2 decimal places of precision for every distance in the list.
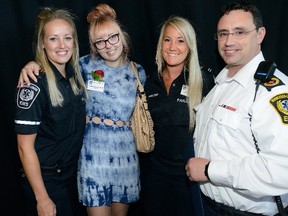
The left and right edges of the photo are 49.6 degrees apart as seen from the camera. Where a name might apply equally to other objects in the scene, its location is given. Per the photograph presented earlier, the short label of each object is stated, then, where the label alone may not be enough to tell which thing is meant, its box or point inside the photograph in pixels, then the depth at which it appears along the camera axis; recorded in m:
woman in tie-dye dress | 1.90
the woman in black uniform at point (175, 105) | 1.91
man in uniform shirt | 1.25
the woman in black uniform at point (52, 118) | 1.55
